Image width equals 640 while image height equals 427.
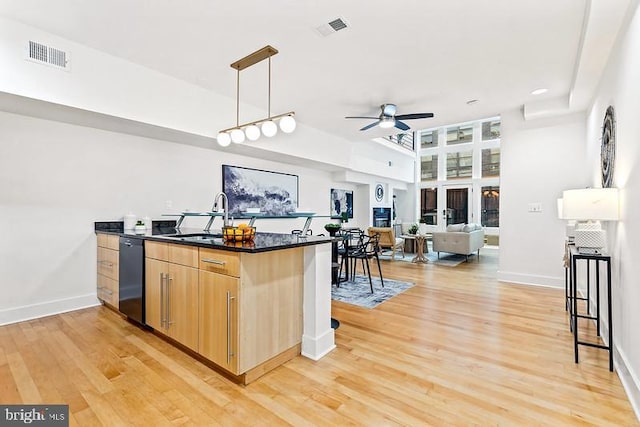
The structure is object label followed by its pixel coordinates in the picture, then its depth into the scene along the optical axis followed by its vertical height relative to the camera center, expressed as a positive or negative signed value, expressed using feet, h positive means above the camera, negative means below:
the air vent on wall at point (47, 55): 8.59 +4.76
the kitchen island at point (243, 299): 6.43 -2.00
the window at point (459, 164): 29.81 +5.31
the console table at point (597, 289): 7.09 -1.84
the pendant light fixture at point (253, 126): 8.89 +2.91
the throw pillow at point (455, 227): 23.22 -0.85
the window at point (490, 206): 28.14 +0.95
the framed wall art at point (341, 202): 24.81 +1.30
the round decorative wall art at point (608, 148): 8.27 +2.03
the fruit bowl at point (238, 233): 7.52 -0.43
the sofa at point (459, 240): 21.67 -1.71
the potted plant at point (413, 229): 23.16 -0.96
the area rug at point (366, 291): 12.55 -3.48
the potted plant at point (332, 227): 12.93 -0.45
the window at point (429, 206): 32.04 +1.18
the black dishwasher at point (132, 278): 9.21 -1.95
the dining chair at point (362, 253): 14.53 -1.77
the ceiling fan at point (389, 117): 14.62 +4.93
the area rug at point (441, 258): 22.00 -3.29
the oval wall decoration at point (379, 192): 29.17 +2.41
